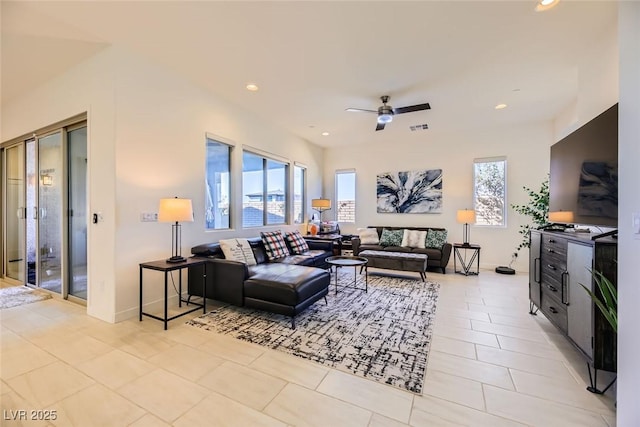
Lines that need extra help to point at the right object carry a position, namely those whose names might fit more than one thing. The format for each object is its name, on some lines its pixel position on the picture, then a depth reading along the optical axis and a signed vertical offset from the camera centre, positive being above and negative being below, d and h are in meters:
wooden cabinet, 1.83 -0.68
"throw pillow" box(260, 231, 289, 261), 4.48 -0.61
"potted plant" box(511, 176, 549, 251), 4.08 +0.02
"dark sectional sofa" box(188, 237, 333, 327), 2.90 -0.86
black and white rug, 2.16 -1.26
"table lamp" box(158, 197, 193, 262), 2.98 -0.01
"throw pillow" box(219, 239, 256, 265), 3.75 -0.59
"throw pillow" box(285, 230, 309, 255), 5.06 -0.64
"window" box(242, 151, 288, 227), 5.14 +0.41
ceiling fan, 3.94 +1.50
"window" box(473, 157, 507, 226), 5.75 +0.43
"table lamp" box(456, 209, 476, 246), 5.42 -0.12
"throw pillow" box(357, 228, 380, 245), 6.29 -0.64
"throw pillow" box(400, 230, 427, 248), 5.90 -0.64
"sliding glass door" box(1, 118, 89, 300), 3.53 -0.02
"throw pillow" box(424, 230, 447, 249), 5.69 -0.62
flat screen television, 2.02 +0.34
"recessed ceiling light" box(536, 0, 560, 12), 2.24 +1.75
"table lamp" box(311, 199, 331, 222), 6.55 +0.17
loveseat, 5.43 -0.83
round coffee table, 4.09 -0.81
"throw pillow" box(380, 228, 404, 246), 6.07 -0.63
